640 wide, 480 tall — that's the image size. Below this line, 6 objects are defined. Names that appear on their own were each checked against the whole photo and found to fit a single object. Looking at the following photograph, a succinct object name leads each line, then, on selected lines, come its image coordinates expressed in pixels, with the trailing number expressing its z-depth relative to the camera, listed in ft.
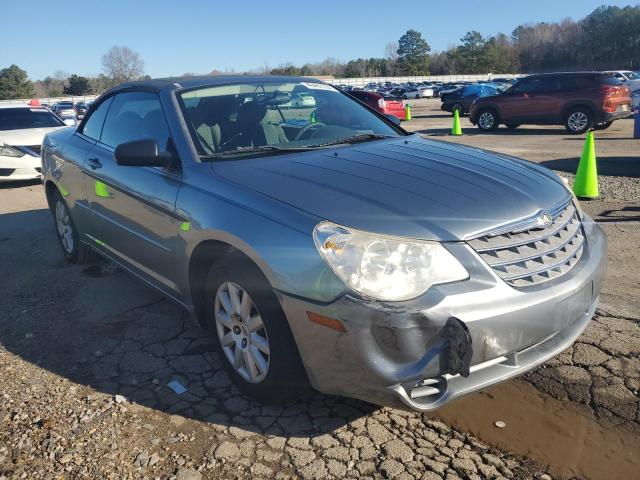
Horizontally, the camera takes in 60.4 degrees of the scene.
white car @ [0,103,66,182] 30.96
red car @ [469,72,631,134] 47.91
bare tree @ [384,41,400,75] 384.47
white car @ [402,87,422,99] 169.37
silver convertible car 7.27
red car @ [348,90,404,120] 63.57
